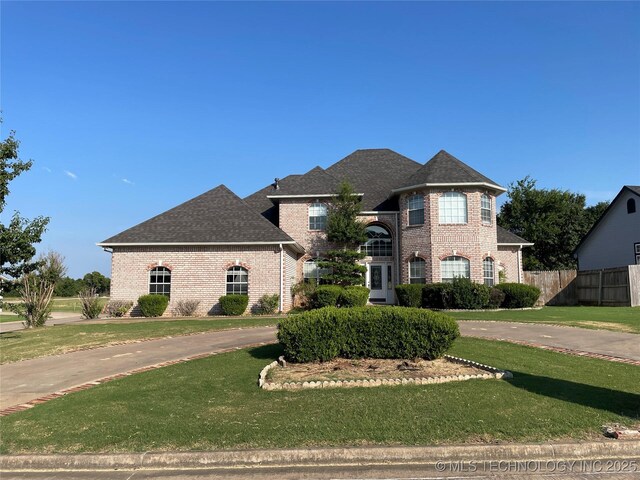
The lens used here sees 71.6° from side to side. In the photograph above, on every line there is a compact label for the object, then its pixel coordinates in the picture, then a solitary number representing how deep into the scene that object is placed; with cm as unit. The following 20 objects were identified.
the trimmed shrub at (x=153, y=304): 2211
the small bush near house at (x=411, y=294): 2270
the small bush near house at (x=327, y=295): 2180
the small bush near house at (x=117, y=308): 2264
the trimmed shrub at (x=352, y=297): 2119
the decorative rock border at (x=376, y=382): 746
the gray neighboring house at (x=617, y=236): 3047
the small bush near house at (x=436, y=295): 2173
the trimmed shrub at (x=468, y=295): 2134
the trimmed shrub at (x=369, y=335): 889
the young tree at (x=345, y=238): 2489
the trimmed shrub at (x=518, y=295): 2273
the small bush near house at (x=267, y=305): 2228
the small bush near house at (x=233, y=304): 2191
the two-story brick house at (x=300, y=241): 2292
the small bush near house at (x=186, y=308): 2255
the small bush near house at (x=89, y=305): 2228
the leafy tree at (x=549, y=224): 4366
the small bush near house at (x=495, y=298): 2192
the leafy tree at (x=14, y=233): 1324
